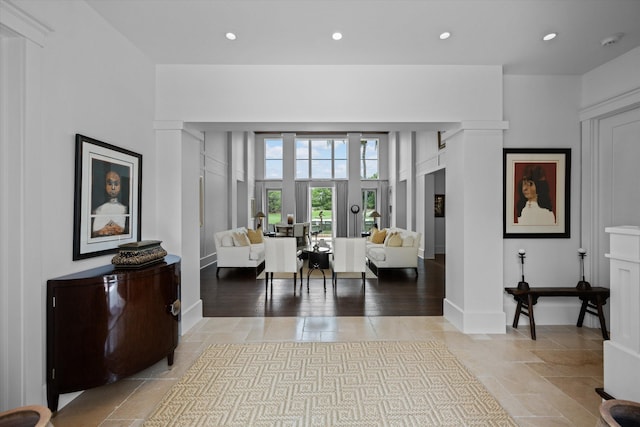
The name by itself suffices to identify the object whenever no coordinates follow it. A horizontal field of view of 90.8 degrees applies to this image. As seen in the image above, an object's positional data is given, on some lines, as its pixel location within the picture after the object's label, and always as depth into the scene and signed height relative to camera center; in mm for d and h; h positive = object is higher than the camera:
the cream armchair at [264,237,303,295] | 5129 -667
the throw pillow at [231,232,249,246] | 6527 -524
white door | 3209 +432
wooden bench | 3266 -837
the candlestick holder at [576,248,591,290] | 3354 -701
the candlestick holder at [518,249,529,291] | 3377 -716
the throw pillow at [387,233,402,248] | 6383 -552
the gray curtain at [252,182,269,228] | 12102 +697
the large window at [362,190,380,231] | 12000 +407
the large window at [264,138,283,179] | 12273 +2193
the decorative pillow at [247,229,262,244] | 7695 -537
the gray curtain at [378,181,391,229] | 12008 +599
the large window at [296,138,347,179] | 12375 +2185
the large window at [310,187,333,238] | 12336 +212
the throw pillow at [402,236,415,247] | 6371 -550
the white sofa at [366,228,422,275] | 6352 -810
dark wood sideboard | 1977 -749
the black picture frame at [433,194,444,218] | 9773 +307
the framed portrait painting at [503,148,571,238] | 3588 +266
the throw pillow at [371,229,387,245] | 7766 -551
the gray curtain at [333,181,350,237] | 12047 +251
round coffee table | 5650 -807
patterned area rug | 2033 -1306
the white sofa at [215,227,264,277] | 6418 -794
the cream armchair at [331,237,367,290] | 5307 -685
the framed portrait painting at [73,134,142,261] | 2270 +129
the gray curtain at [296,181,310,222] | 12172 +554
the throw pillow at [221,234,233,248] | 6465 -556
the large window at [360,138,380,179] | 12305 +2216
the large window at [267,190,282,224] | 12250 +356
